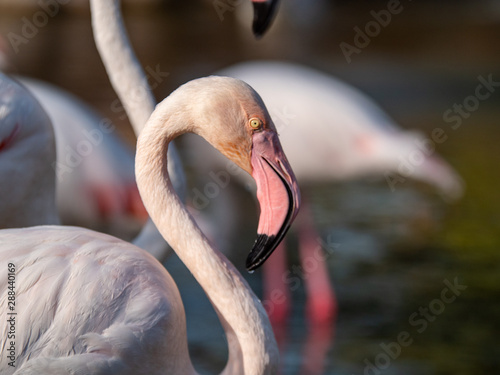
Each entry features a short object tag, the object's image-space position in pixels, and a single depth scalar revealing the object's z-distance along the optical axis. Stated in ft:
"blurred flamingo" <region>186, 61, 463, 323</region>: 35.04
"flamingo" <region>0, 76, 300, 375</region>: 15.15
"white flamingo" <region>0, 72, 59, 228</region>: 19.92
